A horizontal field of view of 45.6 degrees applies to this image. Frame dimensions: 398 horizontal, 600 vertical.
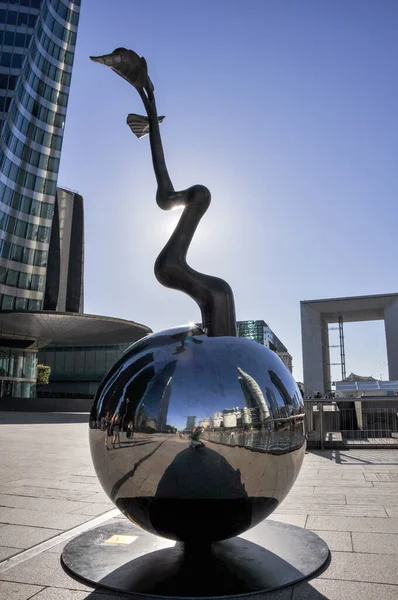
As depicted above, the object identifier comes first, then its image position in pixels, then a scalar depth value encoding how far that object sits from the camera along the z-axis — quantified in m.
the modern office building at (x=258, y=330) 135.75
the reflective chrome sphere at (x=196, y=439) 3.48
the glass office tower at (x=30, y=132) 48.75
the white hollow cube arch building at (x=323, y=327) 50.16
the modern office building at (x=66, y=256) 64.31
